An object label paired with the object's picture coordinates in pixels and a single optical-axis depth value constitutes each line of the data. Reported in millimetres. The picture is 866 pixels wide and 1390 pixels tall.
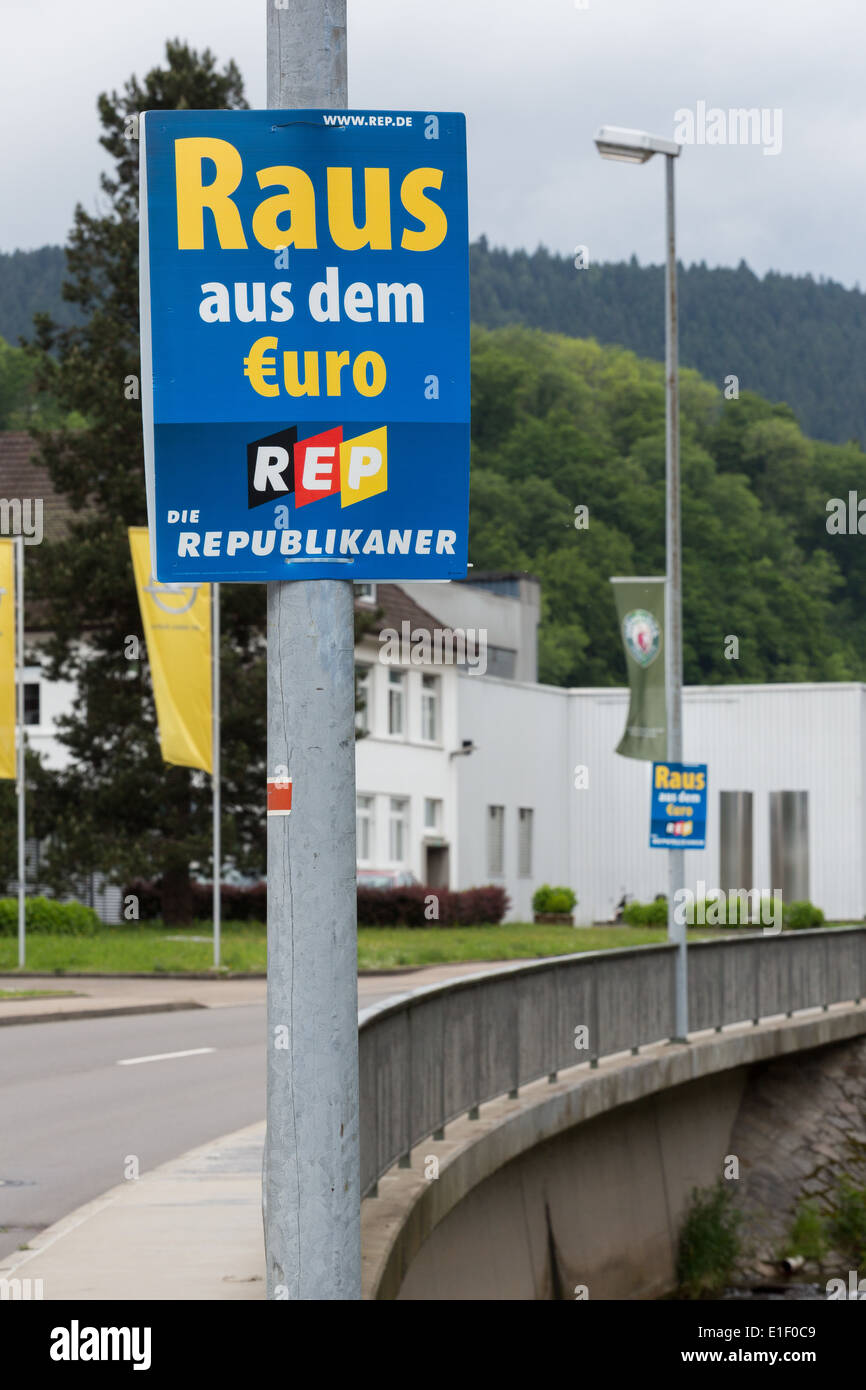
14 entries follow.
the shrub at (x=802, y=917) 50062
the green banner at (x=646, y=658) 22078
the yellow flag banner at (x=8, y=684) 30422
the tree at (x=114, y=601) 45031
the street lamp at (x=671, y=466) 21500
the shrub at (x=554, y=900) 58531
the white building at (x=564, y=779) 56375
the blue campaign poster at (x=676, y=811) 20875
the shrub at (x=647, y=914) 53531
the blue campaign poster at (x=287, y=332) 5383
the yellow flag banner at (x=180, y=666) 32750
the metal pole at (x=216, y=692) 32906
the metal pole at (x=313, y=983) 5133
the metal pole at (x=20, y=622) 31969
